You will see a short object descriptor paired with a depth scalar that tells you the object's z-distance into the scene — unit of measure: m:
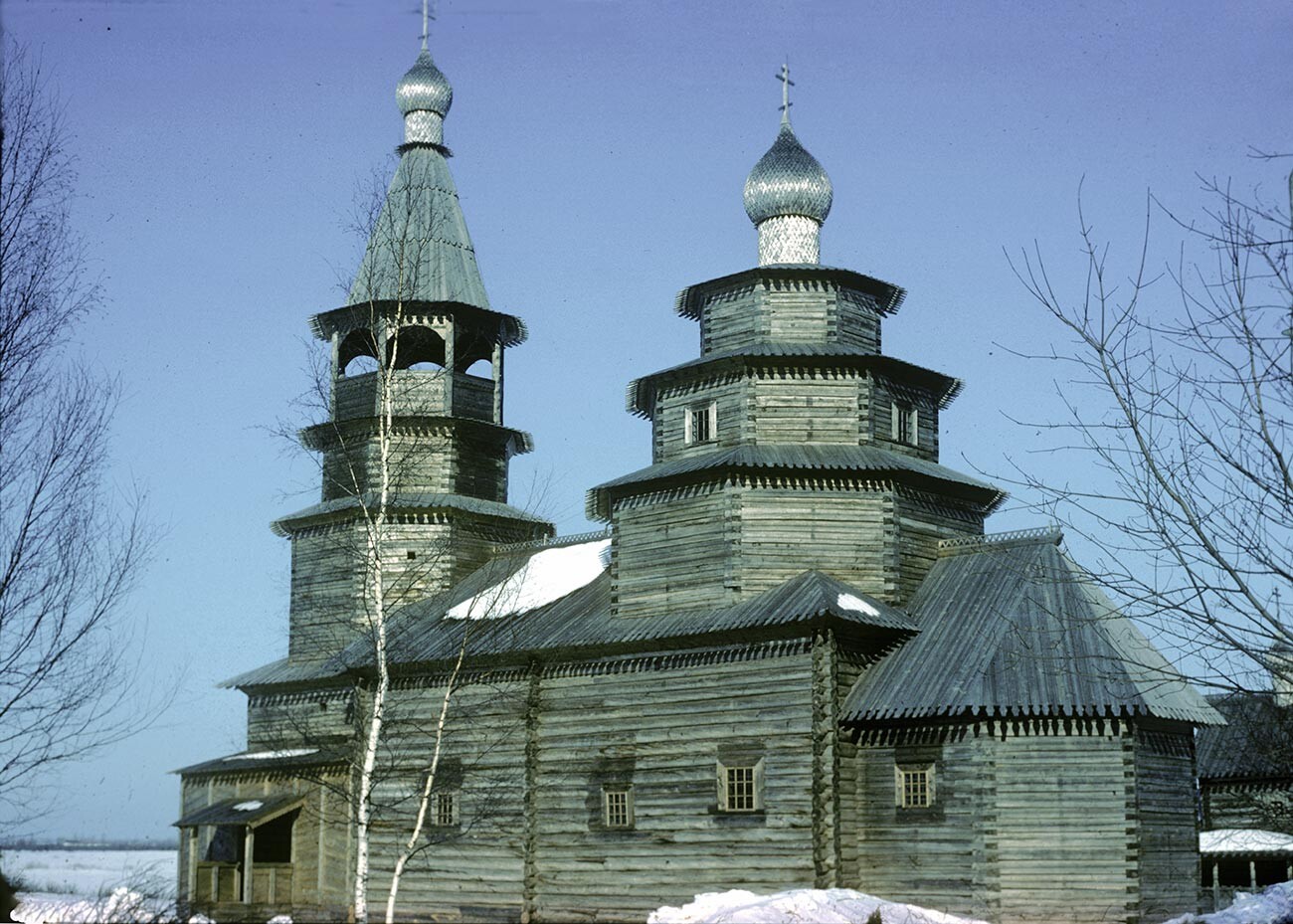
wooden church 26.50
